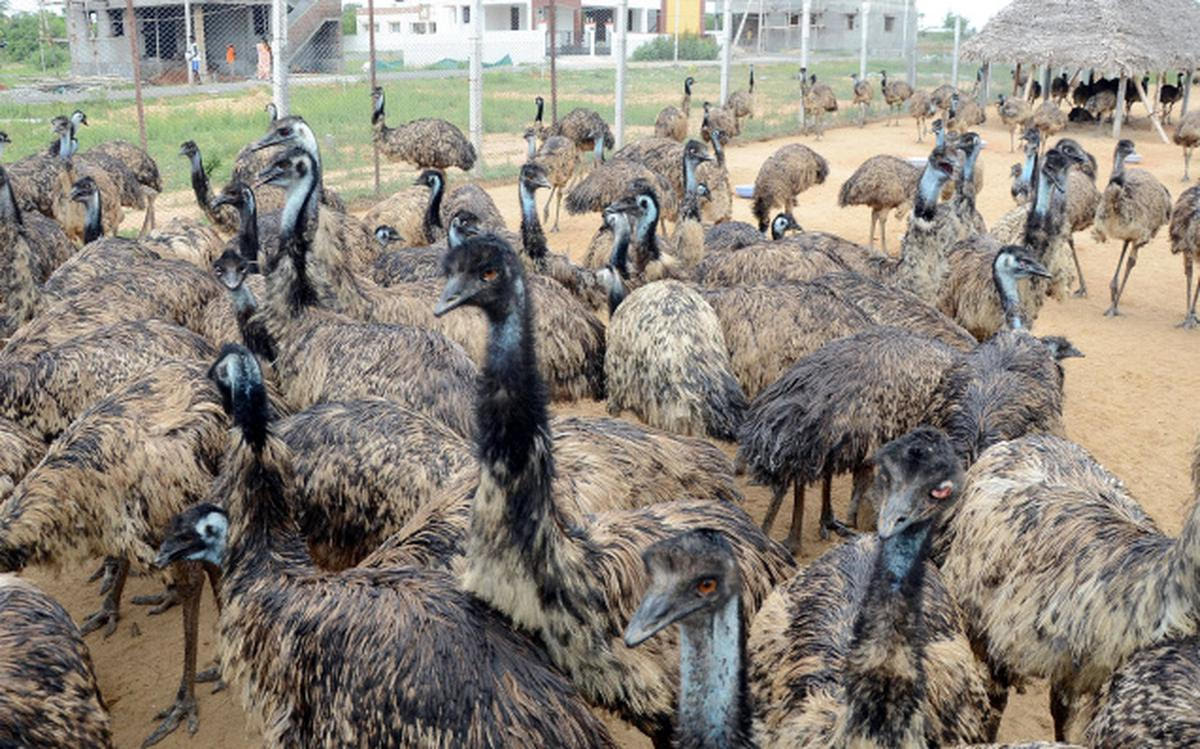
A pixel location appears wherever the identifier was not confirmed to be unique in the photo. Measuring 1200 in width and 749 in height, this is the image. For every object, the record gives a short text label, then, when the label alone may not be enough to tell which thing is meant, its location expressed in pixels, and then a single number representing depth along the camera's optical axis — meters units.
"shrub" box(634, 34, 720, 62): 44.09
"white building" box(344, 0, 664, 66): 38.25
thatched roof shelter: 23.55
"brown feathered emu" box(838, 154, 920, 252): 13.25
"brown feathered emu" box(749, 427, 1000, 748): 3.01
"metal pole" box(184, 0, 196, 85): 21.38
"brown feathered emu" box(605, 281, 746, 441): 6.43
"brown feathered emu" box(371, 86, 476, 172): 15.29
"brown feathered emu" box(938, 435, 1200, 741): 3.71
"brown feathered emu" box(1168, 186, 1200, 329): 10.27
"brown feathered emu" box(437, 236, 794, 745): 3.30
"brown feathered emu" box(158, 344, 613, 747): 3.09
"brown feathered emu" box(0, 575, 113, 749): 3.29
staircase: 27.02
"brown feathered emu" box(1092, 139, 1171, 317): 11.14
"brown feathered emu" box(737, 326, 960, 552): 5.77
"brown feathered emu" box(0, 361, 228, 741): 4.69
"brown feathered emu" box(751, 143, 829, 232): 13.73
